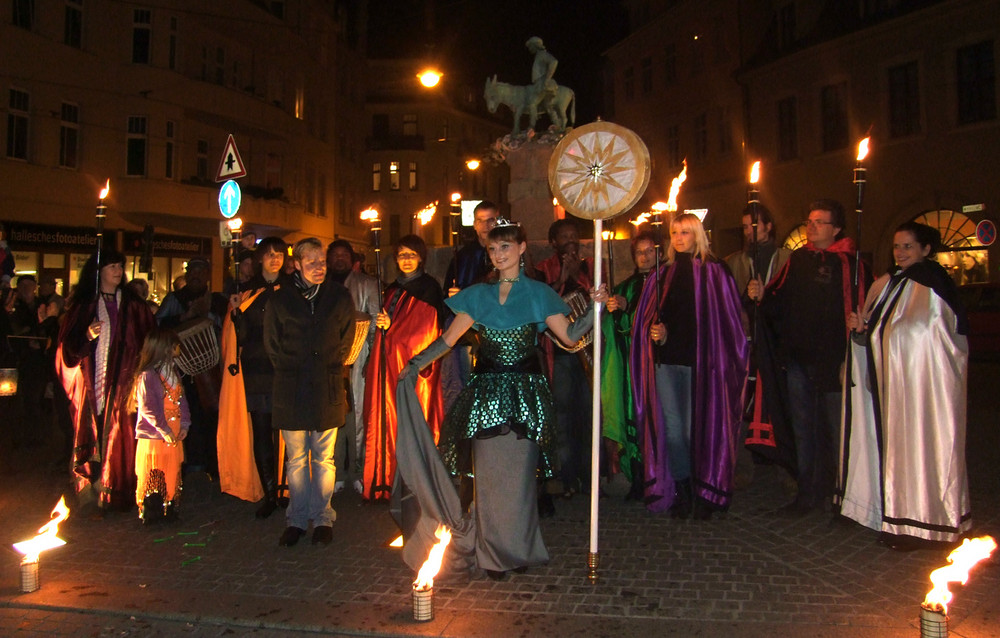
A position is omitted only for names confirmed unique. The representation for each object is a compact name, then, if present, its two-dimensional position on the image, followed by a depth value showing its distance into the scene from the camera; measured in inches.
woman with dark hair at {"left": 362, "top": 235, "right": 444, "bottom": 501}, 259.8
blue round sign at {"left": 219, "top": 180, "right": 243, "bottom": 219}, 392.8
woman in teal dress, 188.5
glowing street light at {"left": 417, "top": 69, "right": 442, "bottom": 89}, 636.3
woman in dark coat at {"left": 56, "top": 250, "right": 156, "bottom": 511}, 248.8
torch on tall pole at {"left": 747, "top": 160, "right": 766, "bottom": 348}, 238.4
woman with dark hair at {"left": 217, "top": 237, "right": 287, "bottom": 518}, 249.9
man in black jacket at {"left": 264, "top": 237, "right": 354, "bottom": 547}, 220.7
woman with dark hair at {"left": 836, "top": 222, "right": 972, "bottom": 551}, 204.1
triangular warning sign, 400.8
